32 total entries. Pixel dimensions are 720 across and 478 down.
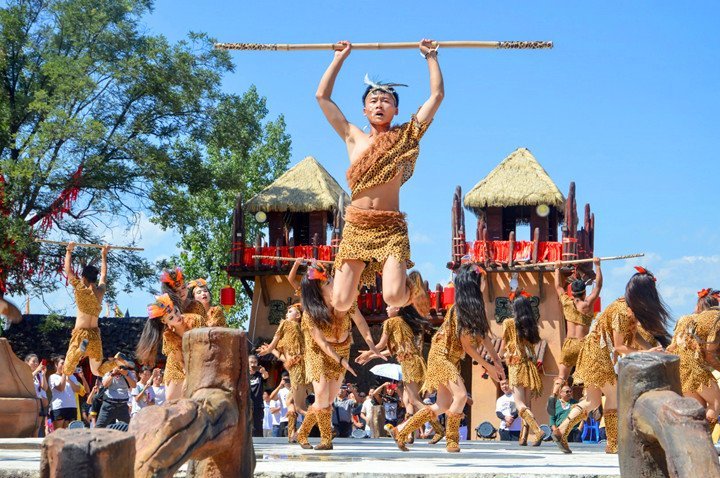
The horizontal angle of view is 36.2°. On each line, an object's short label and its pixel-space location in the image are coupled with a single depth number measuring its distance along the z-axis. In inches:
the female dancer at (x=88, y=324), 523.5
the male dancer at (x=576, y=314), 467.2
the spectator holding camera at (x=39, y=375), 595.5
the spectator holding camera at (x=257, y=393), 596.4
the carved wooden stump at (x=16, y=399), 457.4
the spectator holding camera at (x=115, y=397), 518.9
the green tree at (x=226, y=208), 1555.1
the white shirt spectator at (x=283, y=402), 729.6
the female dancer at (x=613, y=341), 358.0
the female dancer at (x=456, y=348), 370.3
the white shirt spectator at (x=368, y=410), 800.9
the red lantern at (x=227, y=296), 1348.4
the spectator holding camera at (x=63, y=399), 605.3
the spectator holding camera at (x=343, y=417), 680.4
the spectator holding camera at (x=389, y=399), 799.3
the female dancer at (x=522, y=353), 476.1
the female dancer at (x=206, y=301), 385.9
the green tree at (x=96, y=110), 1114.7
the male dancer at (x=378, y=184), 316.2
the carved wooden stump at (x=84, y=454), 116.7
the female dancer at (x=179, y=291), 381.4
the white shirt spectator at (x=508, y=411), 703.1
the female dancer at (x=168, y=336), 364.2
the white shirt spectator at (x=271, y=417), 734.5
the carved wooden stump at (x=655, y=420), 124.7
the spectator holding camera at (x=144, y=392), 597.3
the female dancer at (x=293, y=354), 522.0
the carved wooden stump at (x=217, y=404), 159.2
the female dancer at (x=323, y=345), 365.1
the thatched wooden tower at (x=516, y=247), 1207.6
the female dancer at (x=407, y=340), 452.1
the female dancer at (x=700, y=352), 414.0
